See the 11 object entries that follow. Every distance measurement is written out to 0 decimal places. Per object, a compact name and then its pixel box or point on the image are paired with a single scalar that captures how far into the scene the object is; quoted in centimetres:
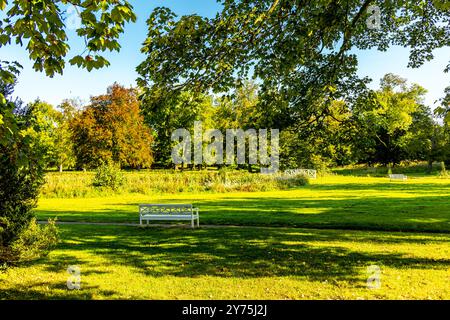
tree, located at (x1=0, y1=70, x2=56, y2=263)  816
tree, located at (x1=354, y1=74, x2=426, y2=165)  5473
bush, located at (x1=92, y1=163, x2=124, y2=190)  2612
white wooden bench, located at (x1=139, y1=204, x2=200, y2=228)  1341
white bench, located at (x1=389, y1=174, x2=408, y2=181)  3659
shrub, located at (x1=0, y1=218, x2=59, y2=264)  834
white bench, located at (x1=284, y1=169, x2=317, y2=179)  3625
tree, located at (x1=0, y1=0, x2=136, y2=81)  484
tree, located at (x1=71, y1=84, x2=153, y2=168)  5166
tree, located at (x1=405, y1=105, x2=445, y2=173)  4742
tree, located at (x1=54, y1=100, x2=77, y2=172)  6072
